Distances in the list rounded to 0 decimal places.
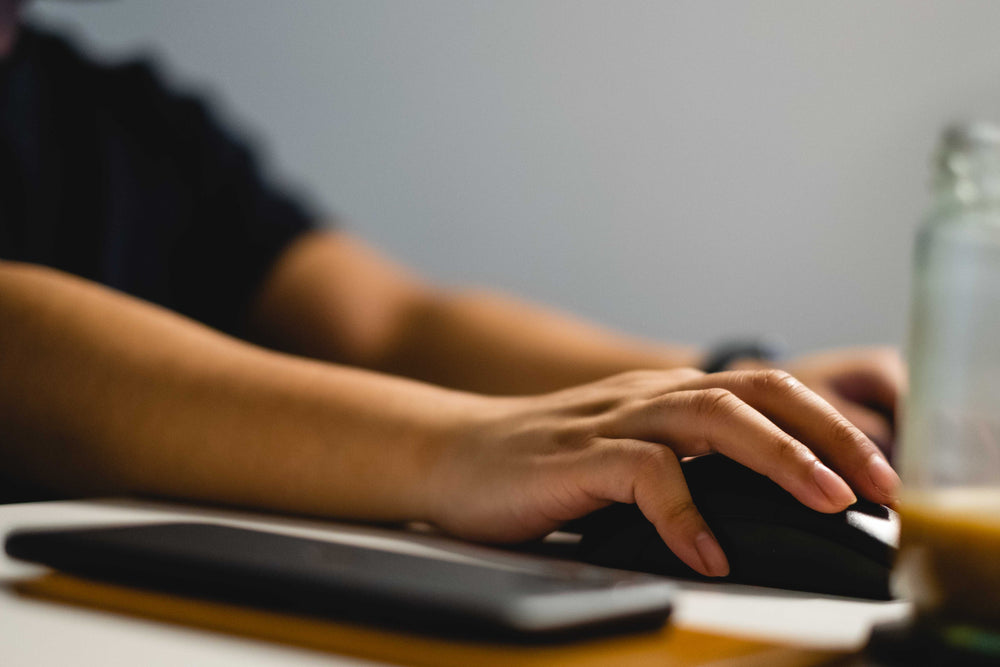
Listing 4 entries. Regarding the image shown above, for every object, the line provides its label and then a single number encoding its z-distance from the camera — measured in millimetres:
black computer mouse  818
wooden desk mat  706
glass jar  731
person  840
